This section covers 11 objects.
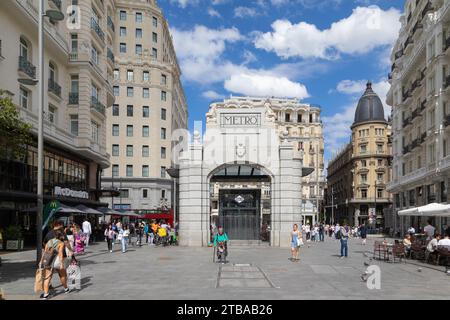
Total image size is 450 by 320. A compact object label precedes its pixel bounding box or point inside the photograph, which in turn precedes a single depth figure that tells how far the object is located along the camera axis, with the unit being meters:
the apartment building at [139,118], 64.44
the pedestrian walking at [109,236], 25.51
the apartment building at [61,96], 27.44
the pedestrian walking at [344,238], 22.36
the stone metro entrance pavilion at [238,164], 28.81
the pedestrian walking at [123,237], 25.88
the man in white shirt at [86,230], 28.80
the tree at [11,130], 13.55
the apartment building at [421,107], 38.69
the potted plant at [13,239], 25.03
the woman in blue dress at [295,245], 20.17
